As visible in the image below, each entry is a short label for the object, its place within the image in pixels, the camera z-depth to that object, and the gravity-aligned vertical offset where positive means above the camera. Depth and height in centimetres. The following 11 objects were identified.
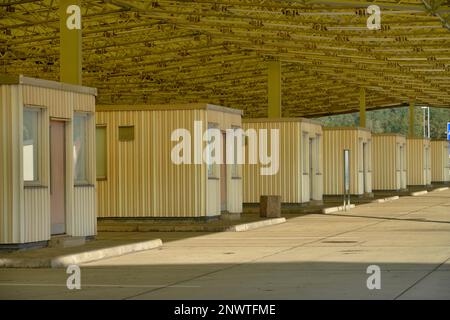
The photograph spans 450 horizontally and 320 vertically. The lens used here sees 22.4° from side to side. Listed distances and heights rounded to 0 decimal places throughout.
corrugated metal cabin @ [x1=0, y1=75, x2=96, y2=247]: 2128 +36
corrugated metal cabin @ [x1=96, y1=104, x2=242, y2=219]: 3144 +27
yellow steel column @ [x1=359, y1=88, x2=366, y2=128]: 6495 +391
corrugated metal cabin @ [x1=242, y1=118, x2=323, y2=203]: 4284 +18
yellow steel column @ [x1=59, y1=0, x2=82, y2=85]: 2773 +332
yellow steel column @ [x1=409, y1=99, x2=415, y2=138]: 7662 +394
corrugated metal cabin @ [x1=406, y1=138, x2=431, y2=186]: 7212 +83
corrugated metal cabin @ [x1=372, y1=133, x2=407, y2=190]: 6297 +72
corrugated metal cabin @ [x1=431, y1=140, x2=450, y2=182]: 8069 +77
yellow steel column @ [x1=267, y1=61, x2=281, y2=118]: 4725 +319
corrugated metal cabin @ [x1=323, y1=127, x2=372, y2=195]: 5212 +83
